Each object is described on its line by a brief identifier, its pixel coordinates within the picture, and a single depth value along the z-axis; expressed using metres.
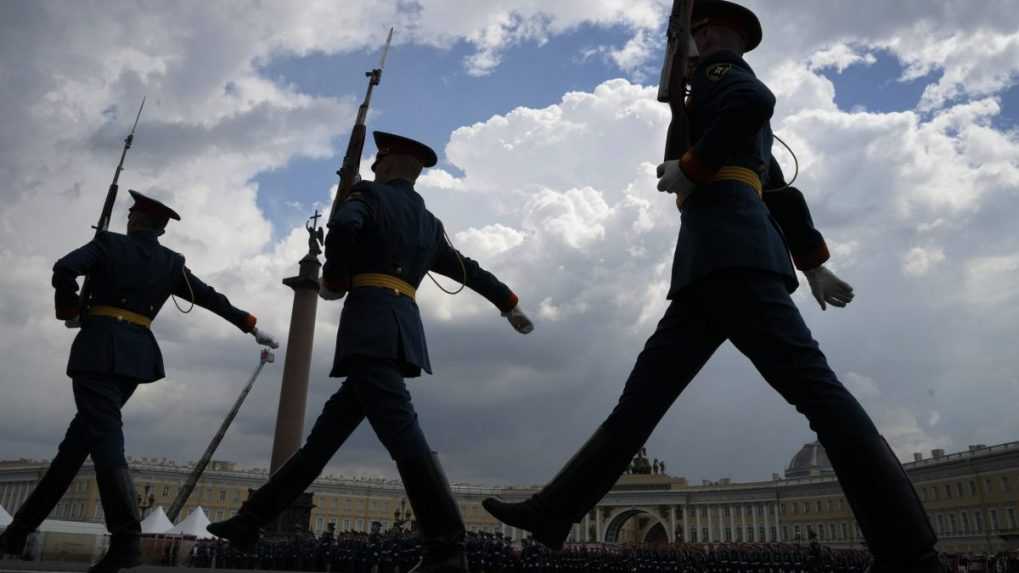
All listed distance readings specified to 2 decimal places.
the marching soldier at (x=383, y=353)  3.74
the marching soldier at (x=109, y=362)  4.74
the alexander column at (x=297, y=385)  21.47
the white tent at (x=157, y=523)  27.38
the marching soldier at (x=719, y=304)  2.85
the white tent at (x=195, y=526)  26.72
